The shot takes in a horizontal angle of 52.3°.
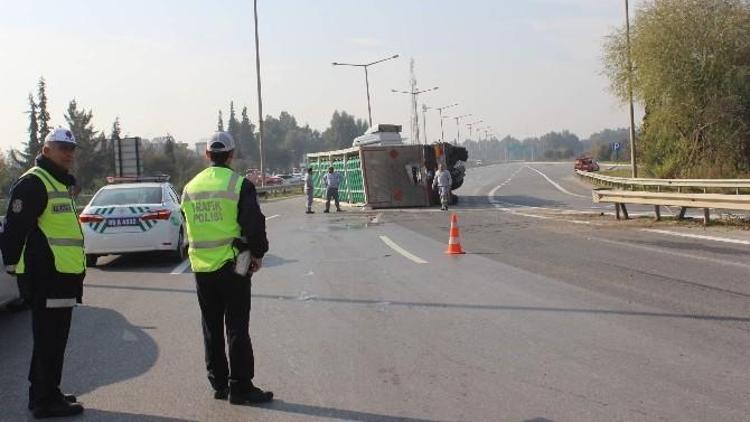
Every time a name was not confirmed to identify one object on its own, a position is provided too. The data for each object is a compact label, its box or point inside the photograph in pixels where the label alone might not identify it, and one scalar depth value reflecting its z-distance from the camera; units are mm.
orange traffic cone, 13656
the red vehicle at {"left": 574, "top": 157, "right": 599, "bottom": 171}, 66438
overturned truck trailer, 29766
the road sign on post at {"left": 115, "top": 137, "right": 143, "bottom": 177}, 31938
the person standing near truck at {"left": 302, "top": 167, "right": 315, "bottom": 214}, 29109
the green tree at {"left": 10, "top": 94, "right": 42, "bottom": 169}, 94750
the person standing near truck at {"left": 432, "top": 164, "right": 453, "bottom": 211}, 27016
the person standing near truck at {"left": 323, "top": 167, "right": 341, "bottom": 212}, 29422
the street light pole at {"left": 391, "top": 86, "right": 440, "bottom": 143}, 78581
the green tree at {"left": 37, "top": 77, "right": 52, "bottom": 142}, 97688
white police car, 13117
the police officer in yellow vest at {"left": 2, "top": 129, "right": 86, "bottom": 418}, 5062
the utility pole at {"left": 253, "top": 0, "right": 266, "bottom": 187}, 44288
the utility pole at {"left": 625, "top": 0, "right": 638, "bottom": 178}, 35969
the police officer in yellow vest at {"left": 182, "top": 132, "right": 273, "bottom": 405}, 5262
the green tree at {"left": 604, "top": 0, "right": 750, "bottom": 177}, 34344
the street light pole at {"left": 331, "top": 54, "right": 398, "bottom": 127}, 59875
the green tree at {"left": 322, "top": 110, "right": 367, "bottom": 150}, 173125
